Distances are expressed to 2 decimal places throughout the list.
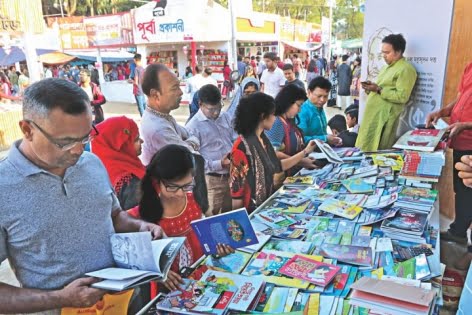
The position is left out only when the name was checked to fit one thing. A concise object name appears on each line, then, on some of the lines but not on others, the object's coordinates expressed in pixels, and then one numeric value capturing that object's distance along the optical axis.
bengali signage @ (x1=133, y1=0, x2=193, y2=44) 11.54
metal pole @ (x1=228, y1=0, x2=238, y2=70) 10.61
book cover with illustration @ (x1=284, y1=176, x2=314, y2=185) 2.53
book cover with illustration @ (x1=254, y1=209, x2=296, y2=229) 1.94
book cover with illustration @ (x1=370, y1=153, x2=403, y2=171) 2.72
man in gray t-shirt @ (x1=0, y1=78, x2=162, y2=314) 1.11
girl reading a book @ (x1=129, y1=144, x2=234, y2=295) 1.61
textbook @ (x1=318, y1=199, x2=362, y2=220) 1.97
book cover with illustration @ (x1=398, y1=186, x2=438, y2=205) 2.09
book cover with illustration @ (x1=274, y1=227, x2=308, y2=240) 1.80
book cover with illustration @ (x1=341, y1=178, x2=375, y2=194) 2.28
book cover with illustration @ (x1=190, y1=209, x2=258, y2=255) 1.45
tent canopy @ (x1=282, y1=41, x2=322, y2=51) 19.80
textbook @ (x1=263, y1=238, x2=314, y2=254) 1.66
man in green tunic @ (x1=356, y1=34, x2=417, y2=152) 3.34
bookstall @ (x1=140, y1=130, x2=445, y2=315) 1.25
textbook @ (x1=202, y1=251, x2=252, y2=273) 1.53
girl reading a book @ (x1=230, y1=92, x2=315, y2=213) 2.25
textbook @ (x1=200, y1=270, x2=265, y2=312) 1.26
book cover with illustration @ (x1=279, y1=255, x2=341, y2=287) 1.40
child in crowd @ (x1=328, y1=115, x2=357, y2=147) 4.17
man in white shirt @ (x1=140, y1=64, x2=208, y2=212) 2.28
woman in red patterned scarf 2.08
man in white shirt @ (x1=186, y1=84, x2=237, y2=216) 2.86
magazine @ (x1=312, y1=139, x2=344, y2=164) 2.86
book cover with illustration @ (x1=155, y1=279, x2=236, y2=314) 1.24
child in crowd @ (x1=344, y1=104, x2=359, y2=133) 4.57
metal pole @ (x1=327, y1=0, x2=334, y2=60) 22.43
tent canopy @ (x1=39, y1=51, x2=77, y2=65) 15.70
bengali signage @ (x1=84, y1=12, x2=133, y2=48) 13.09
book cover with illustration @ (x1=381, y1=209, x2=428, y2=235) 1.75
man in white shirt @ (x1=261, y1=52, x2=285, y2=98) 7.00
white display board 3.30
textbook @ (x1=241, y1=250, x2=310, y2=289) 1.41
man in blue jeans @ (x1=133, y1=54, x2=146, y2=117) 8.98
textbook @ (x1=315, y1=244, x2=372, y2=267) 1.53
